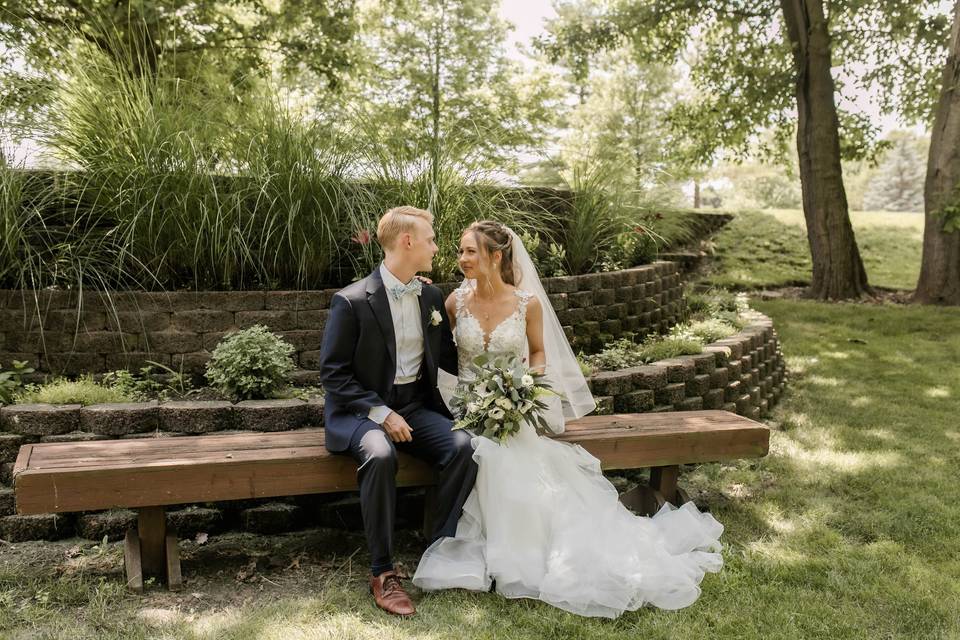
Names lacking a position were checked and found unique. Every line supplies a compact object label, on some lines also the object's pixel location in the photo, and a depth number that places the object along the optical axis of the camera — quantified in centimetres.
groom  302
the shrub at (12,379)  360
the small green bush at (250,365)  375
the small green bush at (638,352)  484
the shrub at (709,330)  574
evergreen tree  4825
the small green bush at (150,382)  388
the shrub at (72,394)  356
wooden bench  279
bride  292
